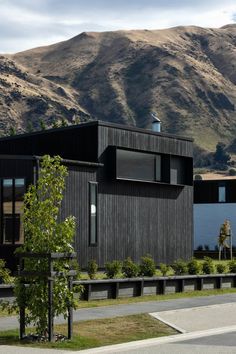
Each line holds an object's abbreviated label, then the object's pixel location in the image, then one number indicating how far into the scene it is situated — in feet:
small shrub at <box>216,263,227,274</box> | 115.36
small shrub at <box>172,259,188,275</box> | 112.16
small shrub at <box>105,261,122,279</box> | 100.37
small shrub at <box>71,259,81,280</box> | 98.22
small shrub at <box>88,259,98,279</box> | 103.96
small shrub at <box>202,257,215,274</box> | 115.55
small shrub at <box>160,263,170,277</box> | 110.98
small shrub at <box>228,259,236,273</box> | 119.34
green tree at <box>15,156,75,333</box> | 58.93
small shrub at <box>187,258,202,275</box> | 112.88
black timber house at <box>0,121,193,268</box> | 129.70
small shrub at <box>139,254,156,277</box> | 105.91
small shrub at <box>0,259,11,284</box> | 88.99
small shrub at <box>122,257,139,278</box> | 102.32
